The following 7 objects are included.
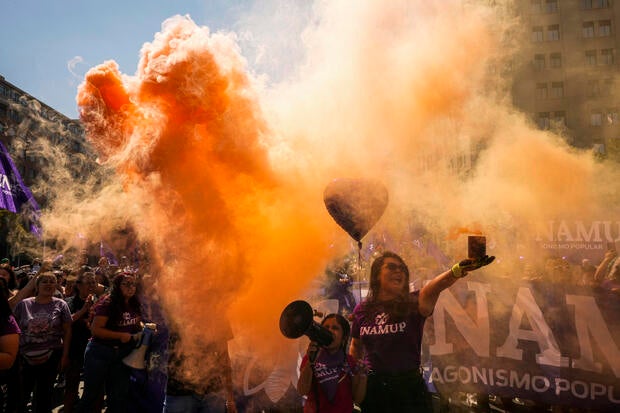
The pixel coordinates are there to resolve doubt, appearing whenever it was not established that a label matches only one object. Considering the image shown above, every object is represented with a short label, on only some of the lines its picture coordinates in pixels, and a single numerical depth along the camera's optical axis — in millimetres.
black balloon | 4617
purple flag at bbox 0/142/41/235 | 5613
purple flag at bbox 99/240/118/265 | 8773
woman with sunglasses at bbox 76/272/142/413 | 4605
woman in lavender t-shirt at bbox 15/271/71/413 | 5008
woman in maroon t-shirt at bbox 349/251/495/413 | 3516
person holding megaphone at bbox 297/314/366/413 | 3721
